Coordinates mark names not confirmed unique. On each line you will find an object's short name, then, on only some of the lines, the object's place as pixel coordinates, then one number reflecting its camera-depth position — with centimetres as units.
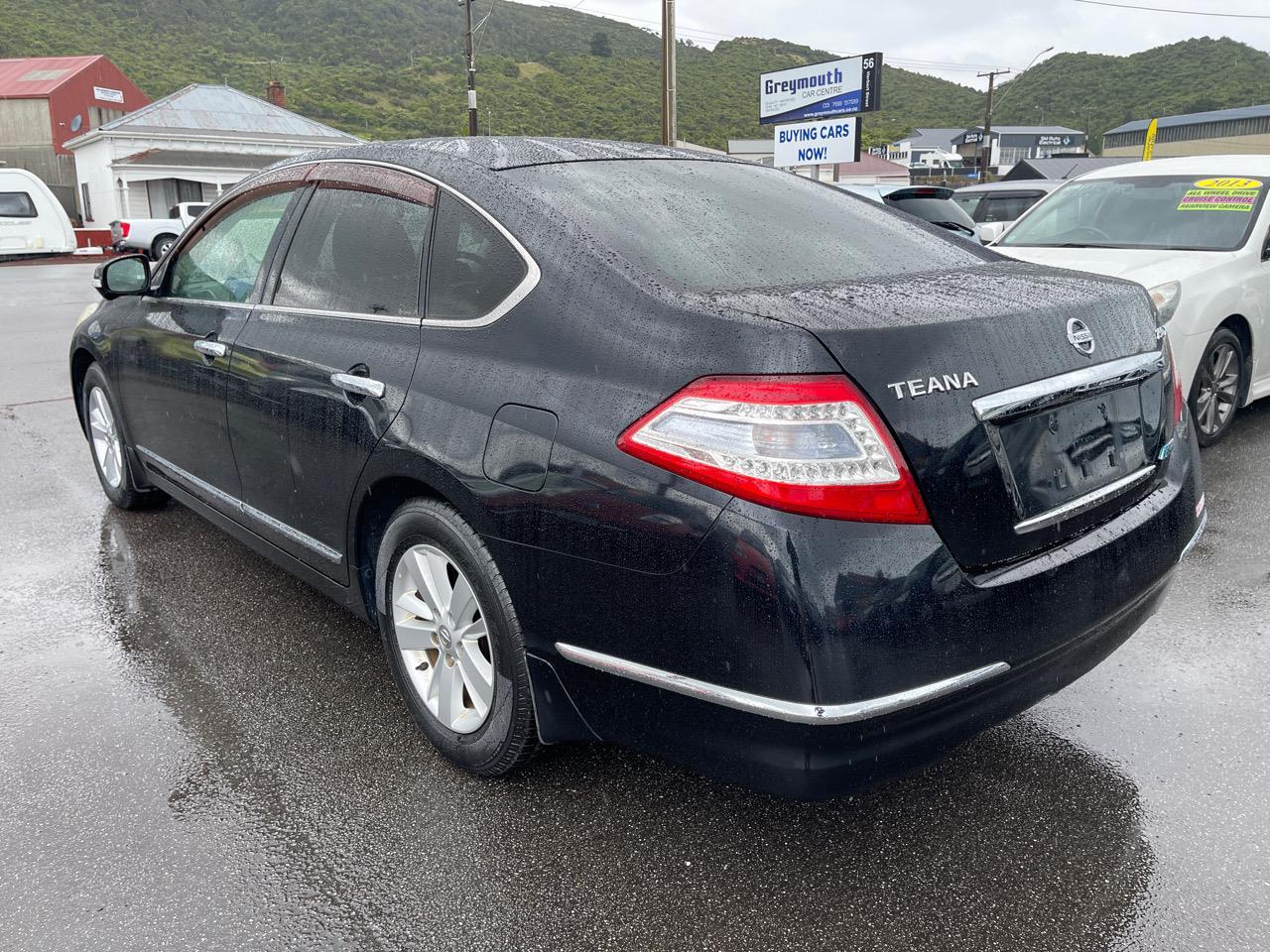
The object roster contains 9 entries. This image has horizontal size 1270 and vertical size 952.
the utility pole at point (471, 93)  2609
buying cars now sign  2431
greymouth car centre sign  2453
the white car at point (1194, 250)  545
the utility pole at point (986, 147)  5528
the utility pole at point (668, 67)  1897
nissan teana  186
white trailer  2258
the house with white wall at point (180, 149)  3559
